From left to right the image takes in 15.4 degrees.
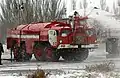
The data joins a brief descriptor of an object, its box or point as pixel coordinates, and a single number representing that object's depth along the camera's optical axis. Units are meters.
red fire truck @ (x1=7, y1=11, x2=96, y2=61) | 26.19
